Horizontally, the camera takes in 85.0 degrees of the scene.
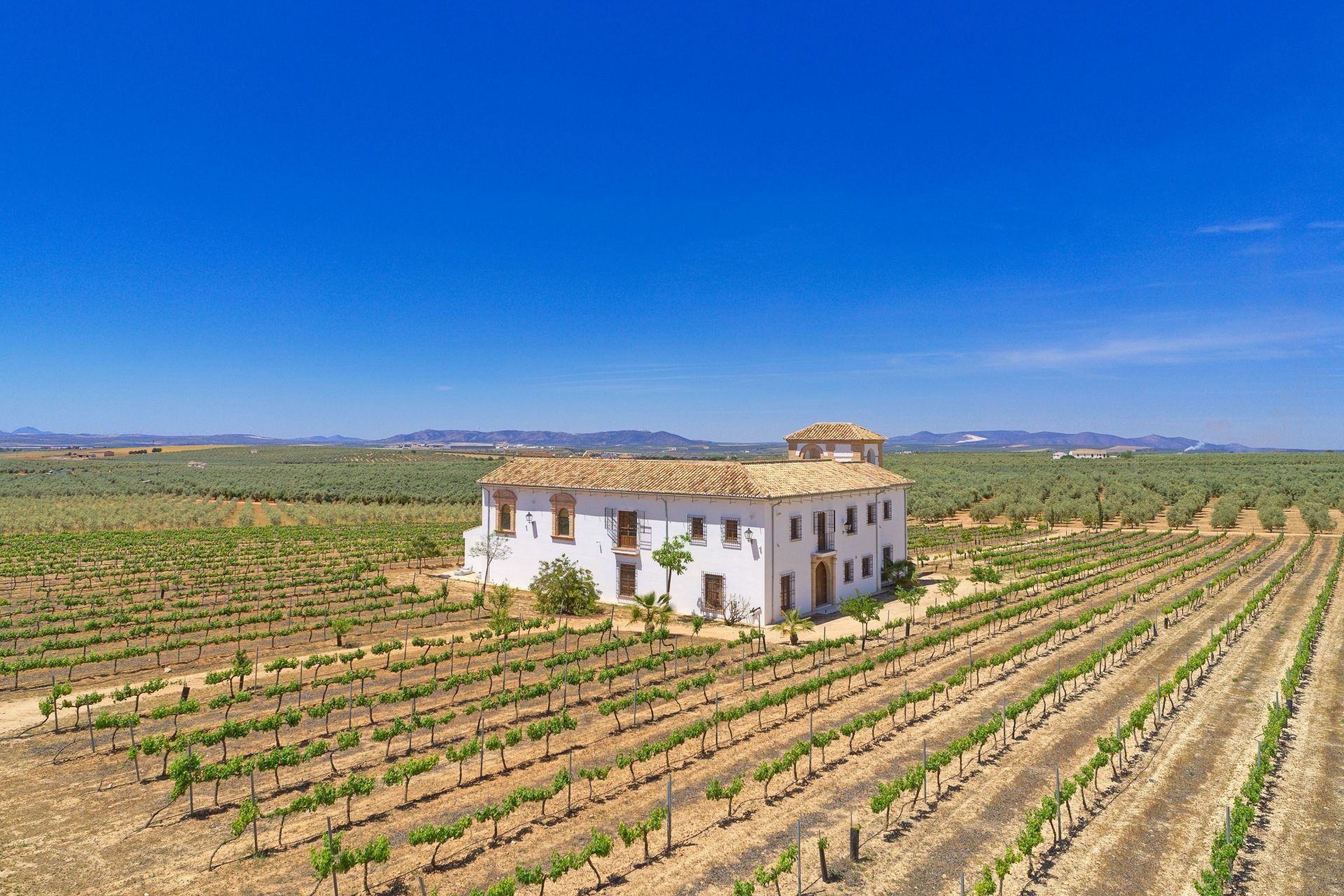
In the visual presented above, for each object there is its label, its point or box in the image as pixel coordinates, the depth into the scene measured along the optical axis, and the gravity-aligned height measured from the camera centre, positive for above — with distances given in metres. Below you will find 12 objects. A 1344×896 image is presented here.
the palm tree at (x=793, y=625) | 26.72 -6.56
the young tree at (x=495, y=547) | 37.56 -4.90
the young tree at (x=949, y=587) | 32.69 -6.02
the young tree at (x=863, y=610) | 26.69 -5.73
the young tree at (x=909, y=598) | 30.48 -6.06
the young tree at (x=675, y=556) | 30.28 -4.23
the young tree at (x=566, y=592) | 31.67 -6.10
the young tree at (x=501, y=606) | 27.44 -6.38
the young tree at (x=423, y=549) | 43.78 -5.88
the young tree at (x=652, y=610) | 28.56 -6.46
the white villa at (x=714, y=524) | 29.84 -3.20
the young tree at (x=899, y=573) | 36.59 -5.95
